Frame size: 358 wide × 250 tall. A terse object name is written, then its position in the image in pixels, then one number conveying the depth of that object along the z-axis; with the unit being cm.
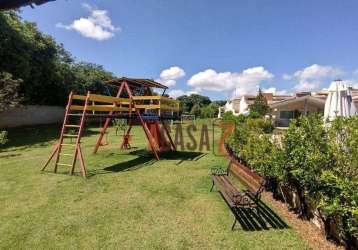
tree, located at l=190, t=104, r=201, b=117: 6550
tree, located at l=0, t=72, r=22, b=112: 1689
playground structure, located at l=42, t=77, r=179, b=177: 897
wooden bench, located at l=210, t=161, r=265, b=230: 497
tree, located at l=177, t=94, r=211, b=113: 10091
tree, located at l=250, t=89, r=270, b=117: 3947
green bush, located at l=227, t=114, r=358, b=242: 363
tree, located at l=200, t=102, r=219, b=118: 6074
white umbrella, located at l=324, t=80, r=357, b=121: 720
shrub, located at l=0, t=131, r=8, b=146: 1261
